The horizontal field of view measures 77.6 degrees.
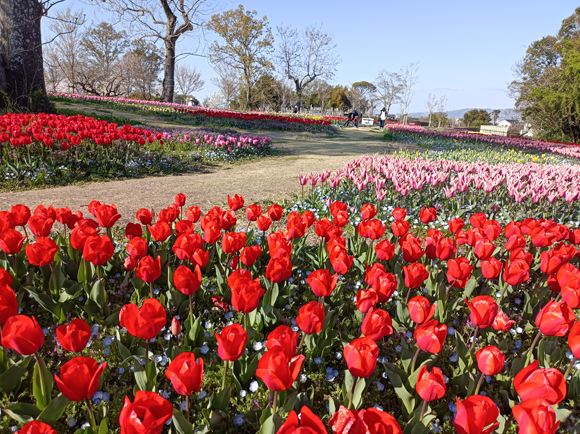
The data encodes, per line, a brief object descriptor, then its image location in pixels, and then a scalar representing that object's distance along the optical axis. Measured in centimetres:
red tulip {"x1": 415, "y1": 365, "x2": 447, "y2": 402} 133
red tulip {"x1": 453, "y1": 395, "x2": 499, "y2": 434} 111
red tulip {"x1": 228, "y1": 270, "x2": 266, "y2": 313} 169
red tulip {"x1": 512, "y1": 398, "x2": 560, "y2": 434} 105
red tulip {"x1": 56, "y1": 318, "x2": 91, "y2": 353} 141
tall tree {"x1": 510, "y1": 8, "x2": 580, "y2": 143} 2400
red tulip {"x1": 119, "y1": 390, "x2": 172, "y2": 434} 100
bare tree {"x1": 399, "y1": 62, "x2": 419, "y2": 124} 5556
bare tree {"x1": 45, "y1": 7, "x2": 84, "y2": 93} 4178
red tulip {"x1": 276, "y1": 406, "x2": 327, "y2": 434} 97
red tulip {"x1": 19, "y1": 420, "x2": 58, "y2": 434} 107
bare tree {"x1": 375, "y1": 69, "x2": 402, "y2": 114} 6844
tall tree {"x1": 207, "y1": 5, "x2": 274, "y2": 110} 4597
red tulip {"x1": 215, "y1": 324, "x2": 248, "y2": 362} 140
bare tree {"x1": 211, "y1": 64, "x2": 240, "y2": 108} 6544
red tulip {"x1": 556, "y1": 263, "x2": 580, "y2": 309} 191
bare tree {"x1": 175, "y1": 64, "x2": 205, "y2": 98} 7094
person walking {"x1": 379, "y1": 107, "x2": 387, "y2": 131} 3042
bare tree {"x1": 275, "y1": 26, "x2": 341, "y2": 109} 5175
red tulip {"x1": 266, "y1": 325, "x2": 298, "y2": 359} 131
